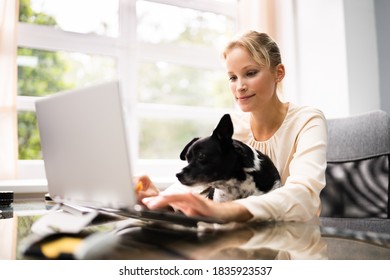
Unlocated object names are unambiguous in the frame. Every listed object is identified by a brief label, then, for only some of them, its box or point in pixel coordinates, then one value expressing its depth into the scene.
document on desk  0.67
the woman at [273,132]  0.75
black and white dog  0.84
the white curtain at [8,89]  1.84
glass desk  0.51
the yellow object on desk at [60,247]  0.53
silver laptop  0.62
